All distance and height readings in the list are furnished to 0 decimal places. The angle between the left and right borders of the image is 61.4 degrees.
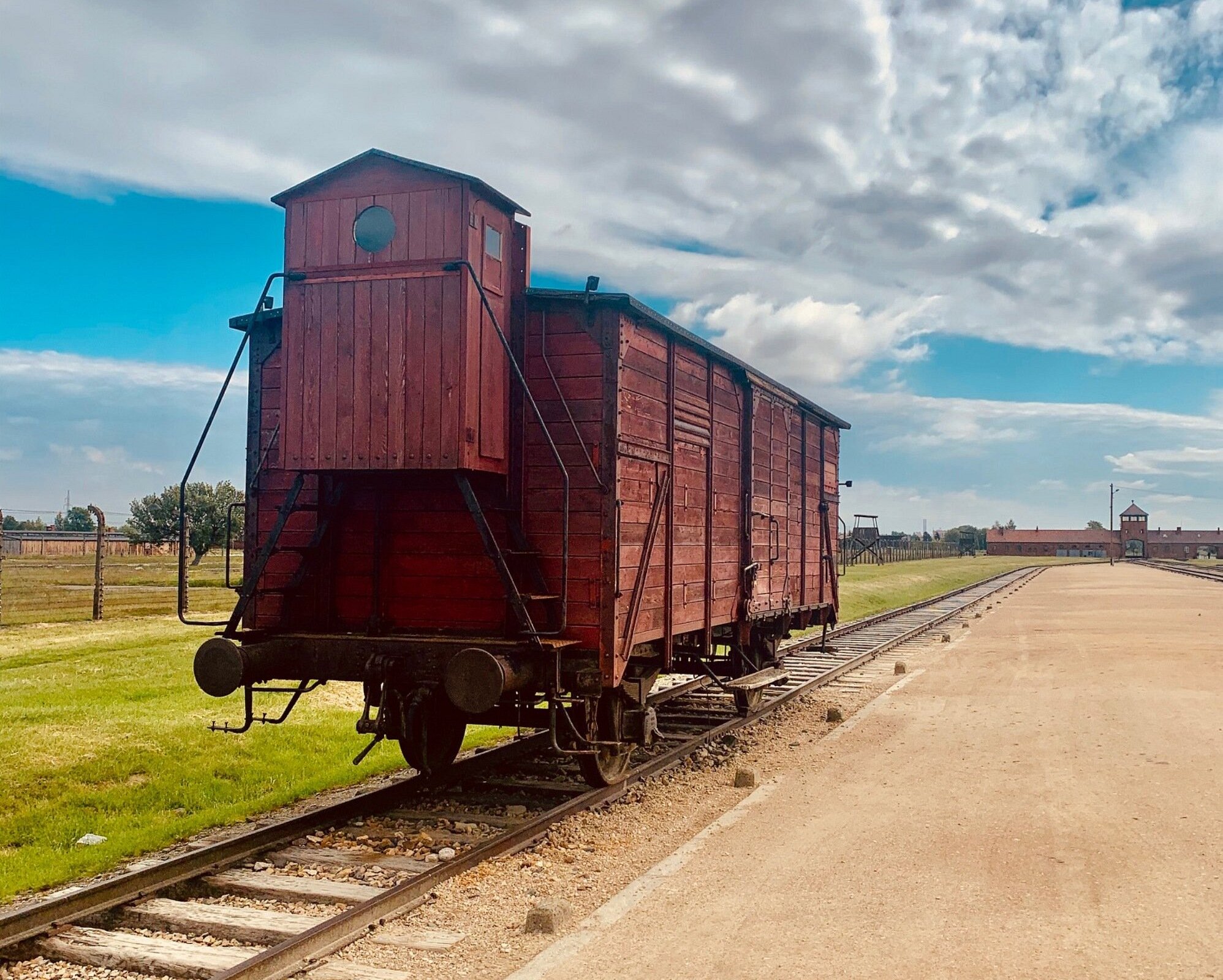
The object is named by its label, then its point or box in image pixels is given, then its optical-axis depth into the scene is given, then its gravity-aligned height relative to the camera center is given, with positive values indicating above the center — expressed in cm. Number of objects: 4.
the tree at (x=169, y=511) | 5028 +155
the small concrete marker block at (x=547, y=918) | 519 -191
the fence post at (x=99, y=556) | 1800 -28
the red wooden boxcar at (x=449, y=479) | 692 +46
